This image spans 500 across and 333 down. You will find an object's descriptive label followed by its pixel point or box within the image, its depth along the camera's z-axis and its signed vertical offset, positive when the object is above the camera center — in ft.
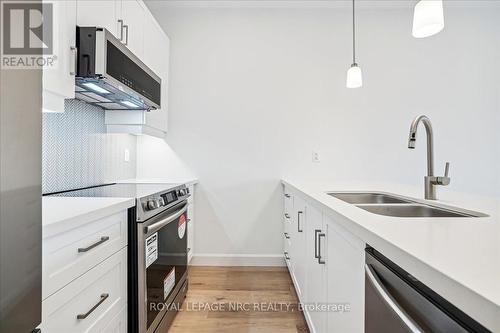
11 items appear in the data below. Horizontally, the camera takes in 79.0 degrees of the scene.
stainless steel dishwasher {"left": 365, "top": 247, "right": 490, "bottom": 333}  1.64 -0.90
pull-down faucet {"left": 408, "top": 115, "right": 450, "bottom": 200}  4.73 +0.16
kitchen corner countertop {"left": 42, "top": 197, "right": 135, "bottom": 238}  2.90 -0.53
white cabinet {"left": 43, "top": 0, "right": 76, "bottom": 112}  4.27 +1.52
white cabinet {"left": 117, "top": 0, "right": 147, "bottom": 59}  6.63 +3.30
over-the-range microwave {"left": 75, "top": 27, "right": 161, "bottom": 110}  4.79 +1.60
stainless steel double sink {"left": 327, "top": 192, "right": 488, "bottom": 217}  3.93 -0.62
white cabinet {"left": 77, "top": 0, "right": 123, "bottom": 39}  5.04 +2.76
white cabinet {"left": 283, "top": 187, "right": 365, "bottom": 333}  3.12 -1.46
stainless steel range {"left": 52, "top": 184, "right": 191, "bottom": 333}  4.58 -1.53
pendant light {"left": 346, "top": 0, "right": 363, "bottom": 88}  7.36 +2.16
